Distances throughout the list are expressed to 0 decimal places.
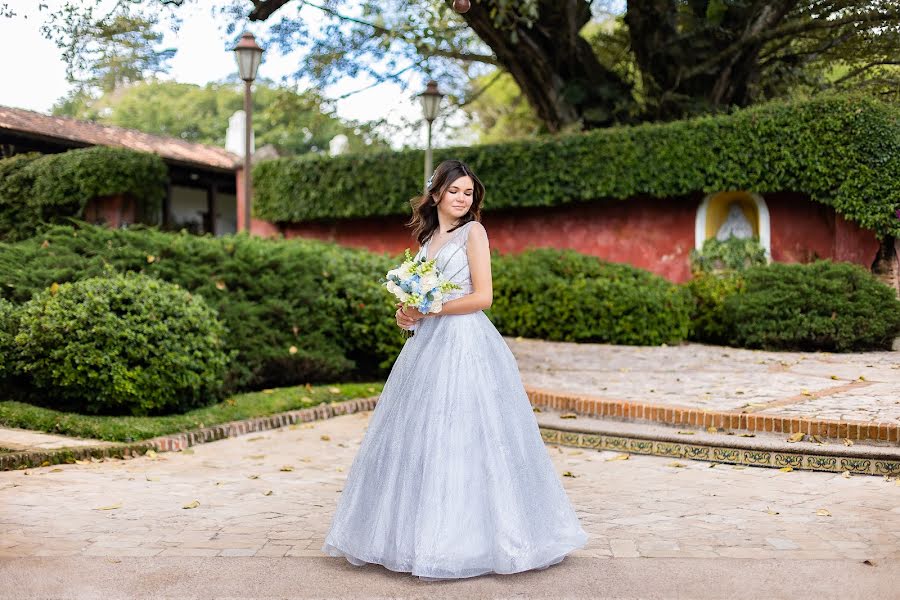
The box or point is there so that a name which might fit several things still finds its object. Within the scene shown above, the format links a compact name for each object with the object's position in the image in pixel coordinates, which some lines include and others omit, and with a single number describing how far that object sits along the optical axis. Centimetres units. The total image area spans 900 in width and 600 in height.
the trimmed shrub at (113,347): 786
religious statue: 1595
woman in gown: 398
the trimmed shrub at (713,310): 1341
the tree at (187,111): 4175
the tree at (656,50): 1623
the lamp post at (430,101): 1396
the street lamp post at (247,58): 1273
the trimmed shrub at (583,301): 1294
